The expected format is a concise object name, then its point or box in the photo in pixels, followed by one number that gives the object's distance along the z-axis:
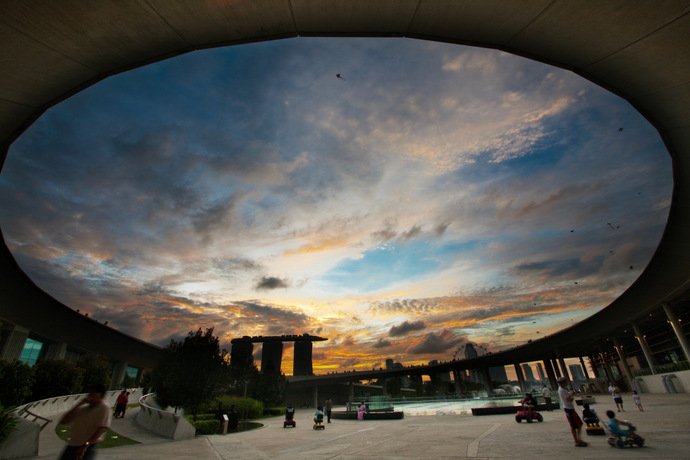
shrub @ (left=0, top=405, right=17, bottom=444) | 8.40
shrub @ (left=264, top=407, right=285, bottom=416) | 47.31
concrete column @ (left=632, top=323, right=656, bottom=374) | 43.18
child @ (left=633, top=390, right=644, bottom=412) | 17.14
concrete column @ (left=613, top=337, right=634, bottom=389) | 53.38
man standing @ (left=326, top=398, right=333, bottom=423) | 25.77
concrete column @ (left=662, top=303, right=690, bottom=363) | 37.47
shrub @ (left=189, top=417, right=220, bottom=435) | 18.28
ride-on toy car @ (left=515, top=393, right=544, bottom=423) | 14.71
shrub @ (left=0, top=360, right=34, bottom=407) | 21.08
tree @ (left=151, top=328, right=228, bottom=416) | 23.44
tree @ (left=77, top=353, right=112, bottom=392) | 35.53
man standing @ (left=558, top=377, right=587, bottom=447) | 7.70
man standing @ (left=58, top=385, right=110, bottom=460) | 4.66
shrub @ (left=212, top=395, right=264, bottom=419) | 35.51
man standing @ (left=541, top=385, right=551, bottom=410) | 21.69
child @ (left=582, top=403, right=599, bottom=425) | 9.37
